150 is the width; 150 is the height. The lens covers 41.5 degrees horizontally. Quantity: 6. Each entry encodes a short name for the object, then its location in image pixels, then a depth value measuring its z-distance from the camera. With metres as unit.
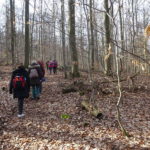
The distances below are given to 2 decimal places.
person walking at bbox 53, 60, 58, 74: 17.30
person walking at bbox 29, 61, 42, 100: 8.87
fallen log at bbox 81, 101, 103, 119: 6.89
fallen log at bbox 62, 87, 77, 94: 10.13
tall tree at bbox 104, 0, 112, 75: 12.98
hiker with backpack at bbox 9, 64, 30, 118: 7.07
